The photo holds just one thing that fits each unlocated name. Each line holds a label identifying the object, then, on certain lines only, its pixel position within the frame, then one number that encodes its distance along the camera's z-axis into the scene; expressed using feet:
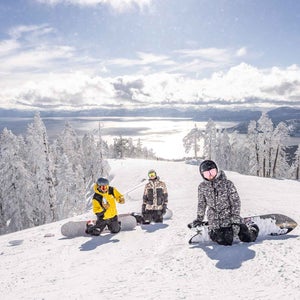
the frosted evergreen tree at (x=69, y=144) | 228.43
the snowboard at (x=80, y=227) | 32.22
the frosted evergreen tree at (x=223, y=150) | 250.98
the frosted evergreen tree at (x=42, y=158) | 112.06
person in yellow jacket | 31.30
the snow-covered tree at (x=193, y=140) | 264.52
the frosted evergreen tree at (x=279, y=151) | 175.11
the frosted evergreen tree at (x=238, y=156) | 270.28
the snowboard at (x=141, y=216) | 37.58
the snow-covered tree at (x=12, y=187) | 127.65
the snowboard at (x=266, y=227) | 24.03
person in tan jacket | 37.42
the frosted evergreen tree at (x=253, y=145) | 181.37
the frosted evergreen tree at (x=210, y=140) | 224.33
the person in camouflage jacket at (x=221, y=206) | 22.72
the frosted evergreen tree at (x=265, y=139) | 175.18
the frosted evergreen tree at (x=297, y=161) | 186.70
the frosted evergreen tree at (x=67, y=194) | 153.07
